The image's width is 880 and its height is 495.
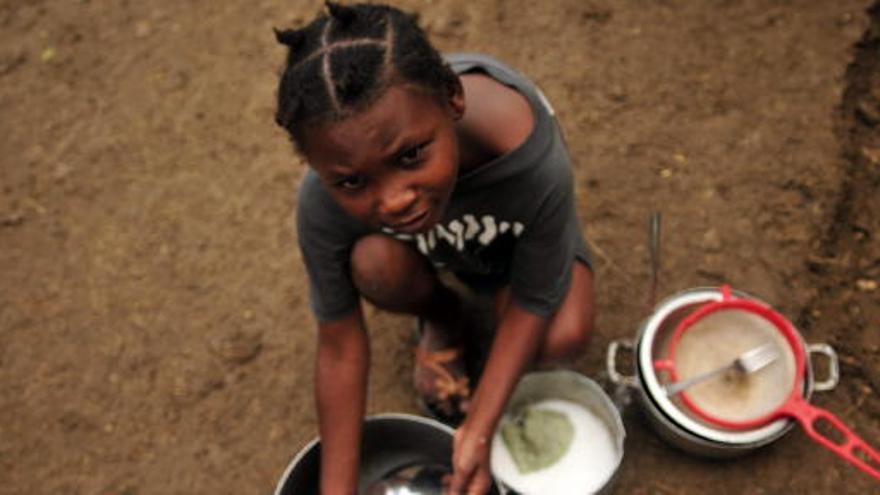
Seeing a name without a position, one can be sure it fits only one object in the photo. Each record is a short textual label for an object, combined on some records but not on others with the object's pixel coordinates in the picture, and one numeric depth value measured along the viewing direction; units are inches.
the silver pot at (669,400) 55.9
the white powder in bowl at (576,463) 58.4
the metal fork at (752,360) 58.4
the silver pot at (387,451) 55.2
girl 37.3
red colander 54.0
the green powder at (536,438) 59.6
